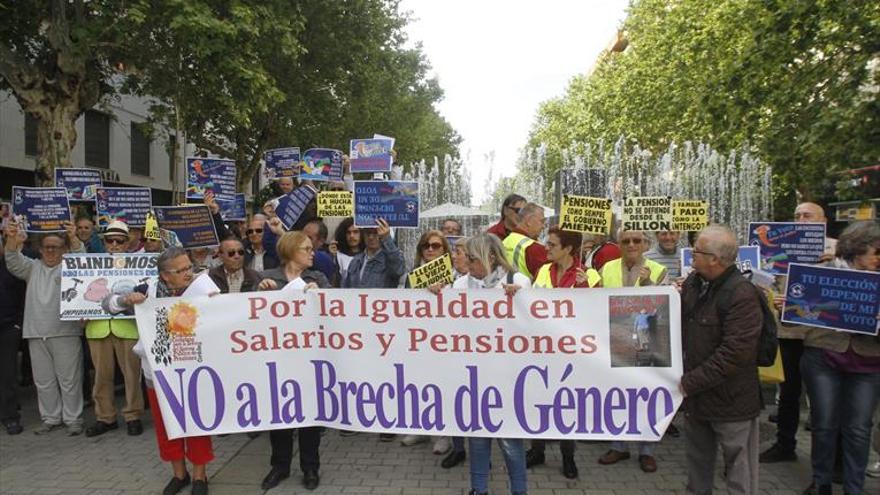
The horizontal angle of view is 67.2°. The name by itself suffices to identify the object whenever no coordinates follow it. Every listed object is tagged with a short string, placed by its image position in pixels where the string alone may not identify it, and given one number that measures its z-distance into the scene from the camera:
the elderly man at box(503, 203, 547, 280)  5.50
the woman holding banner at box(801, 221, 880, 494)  4.27
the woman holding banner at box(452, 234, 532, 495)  4.31
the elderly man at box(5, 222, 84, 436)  6.29
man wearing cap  6.23
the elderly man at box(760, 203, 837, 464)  5.40
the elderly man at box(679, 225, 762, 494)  3.61
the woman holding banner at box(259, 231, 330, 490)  4.80
